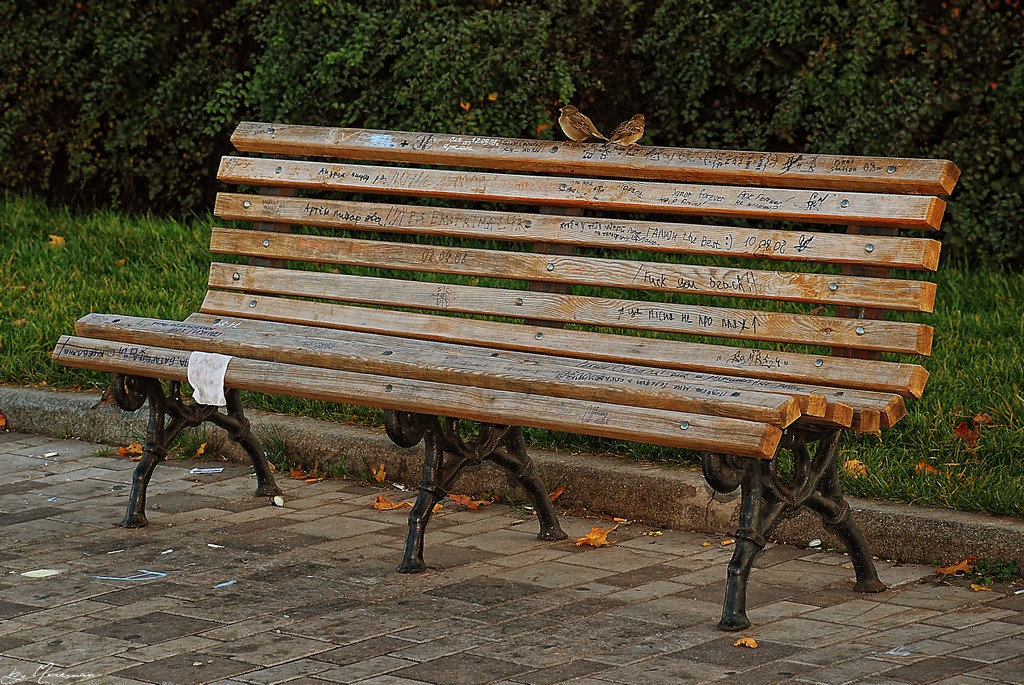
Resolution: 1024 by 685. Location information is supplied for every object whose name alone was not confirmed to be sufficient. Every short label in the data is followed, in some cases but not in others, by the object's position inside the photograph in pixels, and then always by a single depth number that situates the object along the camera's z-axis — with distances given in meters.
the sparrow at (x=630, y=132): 9.07
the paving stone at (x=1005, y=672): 6.62
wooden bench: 7.50
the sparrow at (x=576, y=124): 9.27
